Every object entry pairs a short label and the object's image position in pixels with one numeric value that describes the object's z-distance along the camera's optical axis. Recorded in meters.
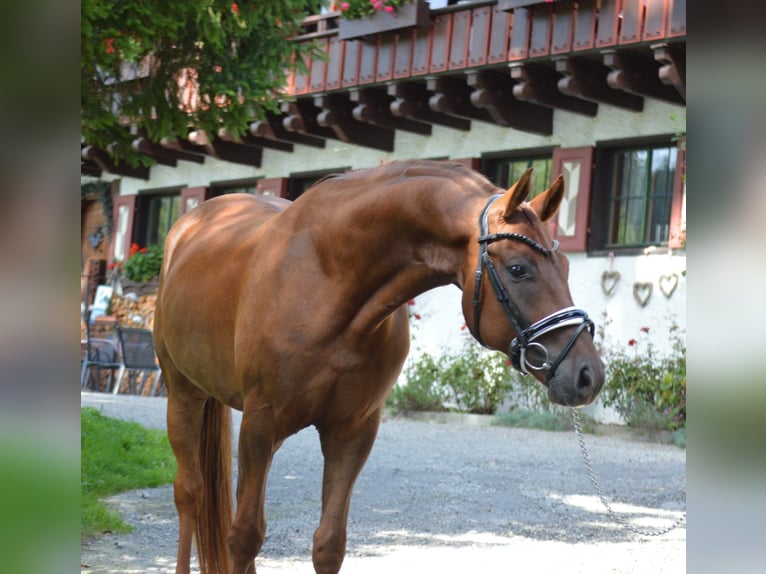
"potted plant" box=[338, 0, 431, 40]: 14.43
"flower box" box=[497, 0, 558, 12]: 12.92
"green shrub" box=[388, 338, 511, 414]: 13.94
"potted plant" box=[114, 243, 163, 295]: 19.73
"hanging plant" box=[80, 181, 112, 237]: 21.84
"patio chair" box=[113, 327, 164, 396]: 16.44
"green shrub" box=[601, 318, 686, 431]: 12.06
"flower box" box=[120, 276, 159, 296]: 19.67
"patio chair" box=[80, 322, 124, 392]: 18.02
